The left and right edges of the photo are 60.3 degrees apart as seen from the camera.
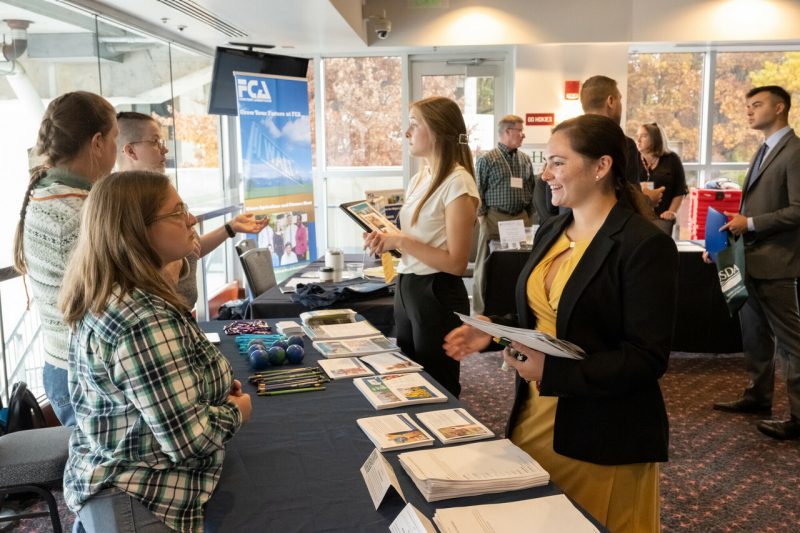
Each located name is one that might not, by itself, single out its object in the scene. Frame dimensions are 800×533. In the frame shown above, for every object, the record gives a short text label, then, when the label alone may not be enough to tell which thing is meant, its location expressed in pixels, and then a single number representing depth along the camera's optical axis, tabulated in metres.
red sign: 7.09
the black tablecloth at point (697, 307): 4.59
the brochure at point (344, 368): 2.16
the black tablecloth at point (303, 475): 1.33
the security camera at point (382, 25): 6.37
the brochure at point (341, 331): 2.61
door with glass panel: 7.46
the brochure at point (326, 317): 2.79
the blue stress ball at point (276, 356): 2.25
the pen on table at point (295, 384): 2.05
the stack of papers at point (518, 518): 1.25
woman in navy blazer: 1.53
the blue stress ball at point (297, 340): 2.41
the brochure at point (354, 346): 2.38
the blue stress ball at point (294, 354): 2.28
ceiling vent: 4.44
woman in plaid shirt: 1.23
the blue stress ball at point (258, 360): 2.20
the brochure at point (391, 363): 2.20
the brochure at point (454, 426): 1.65
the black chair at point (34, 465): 2.12
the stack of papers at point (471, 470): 1.37
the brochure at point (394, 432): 1.61
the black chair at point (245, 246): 4.19
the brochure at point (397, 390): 1.90
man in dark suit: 3.46
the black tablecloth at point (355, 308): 3.31
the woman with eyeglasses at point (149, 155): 2.77
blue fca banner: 5.98
